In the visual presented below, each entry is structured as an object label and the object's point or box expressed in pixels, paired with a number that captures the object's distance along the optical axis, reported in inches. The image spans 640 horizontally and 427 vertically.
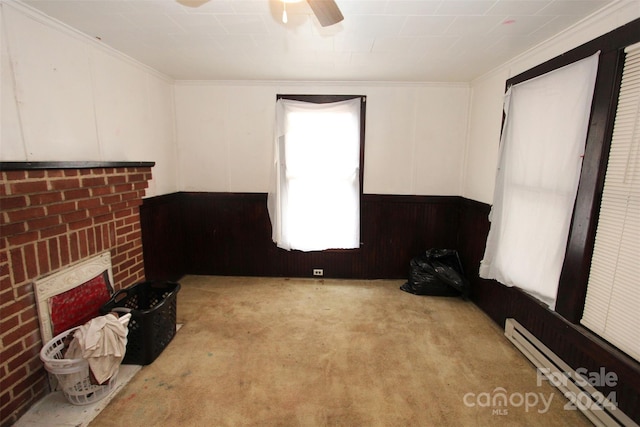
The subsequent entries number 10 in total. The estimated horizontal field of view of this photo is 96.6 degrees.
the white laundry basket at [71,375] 63.2
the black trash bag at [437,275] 119.6
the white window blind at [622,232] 57.3
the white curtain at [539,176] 69.4
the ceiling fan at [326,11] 50.5
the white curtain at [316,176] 127.0
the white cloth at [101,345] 64.7
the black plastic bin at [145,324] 79.4
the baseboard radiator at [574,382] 60.6
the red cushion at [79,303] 72.2
